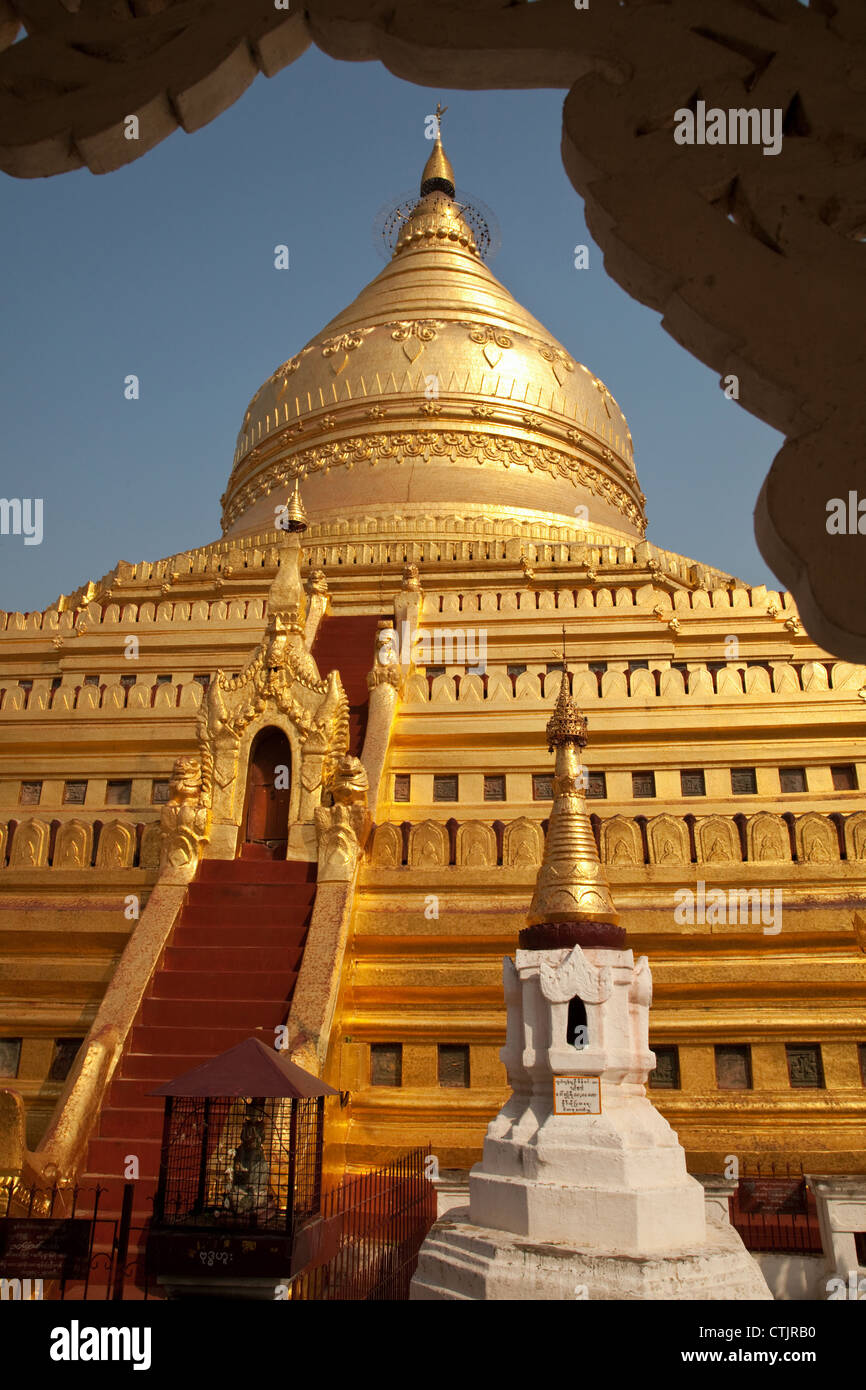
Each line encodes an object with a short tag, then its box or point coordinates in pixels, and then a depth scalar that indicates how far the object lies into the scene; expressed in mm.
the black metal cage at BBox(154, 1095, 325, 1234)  6961
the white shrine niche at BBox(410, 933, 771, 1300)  6164
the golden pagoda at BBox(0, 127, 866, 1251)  10945
